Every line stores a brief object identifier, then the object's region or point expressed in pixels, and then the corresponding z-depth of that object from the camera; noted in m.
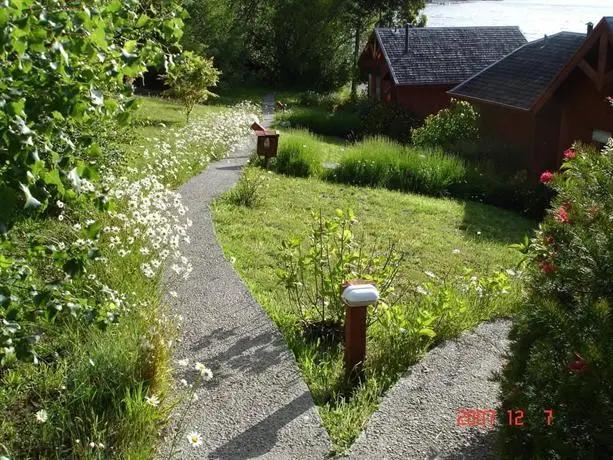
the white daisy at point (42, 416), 3.32
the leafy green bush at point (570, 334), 2.94
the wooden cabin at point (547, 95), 14.45
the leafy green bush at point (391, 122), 24.45
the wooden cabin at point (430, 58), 25.52
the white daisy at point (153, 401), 3.72
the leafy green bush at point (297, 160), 14.60
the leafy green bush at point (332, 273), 5.57
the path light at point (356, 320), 4.51
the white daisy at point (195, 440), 3.34
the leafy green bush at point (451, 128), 18.28
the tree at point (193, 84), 19.97
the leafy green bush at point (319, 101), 32.83
